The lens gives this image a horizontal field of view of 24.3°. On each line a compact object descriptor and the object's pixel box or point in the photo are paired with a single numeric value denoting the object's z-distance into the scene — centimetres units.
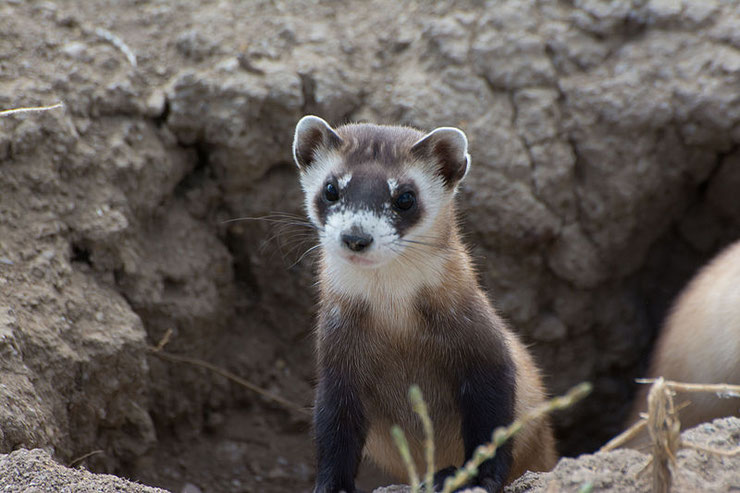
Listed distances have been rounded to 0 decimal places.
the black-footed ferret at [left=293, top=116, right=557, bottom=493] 621
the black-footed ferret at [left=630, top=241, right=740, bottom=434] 788
